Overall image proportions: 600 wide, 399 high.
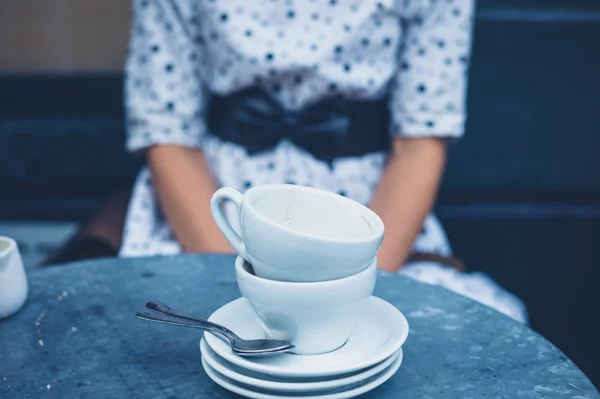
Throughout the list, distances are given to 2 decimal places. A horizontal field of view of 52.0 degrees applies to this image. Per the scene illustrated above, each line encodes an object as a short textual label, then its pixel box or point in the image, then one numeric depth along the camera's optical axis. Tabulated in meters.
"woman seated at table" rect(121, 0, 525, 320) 1.19
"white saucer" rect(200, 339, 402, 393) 0.52
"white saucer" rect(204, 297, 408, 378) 0.53
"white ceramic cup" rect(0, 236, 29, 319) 0.69
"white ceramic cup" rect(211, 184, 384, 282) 0.53
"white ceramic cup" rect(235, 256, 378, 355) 0.54
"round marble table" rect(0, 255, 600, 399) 0.57
